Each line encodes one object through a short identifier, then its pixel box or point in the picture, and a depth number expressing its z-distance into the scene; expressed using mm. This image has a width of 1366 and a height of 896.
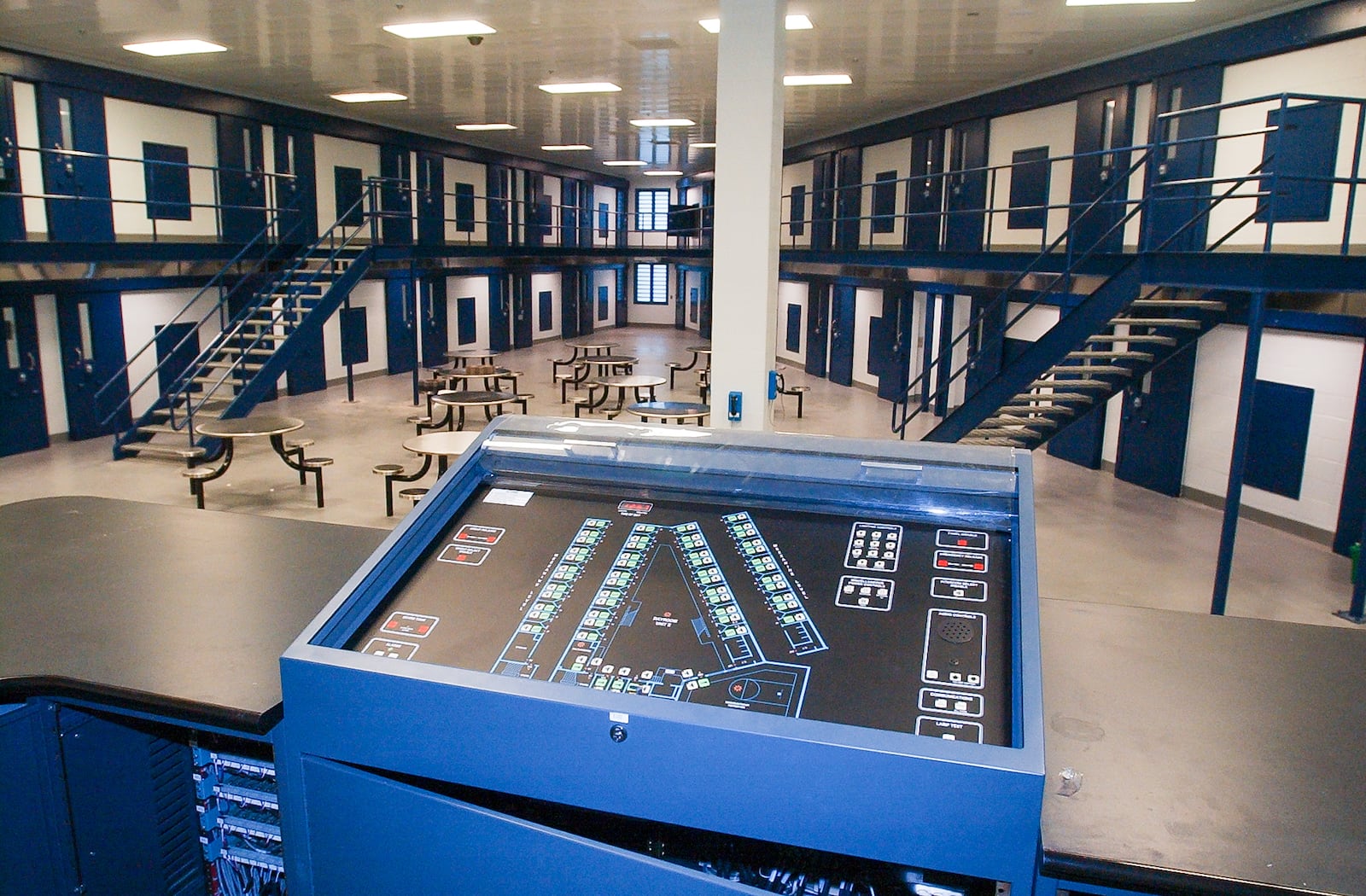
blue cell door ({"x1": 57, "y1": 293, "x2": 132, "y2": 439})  12055
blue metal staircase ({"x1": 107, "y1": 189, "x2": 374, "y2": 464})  11243
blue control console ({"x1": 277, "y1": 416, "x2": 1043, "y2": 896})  1561
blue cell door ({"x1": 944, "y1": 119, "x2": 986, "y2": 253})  13750
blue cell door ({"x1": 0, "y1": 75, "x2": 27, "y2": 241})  10766
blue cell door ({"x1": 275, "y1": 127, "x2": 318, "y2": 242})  15344
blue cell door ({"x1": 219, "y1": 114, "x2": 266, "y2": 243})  14172
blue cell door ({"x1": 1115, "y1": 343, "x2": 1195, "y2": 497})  10203
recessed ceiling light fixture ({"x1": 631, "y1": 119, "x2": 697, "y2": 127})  16594
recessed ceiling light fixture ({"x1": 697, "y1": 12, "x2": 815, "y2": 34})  8953
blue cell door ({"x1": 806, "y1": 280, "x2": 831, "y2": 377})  19938
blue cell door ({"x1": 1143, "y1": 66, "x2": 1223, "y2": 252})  9531
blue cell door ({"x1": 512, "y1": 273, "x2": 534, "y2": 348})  24344
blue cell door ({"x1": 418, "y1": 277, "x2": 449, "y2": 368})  20266
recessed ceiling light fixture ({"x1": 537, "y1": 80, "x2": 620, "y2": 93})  13188
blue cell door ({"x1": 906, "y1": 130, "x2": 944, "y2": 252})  14859
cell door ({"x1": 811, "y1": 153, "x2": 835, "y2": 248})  19016
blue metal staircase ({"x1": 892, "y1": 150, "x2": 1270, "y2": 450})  7277
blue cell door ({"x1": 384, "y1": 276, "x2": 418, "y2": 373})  18594
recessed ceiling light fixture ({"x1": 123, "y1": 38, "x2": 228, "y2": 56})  10812
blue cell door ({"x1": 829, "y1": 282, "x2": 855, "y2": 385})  18625
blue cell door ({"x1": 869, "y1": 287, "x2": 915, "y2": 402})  15891
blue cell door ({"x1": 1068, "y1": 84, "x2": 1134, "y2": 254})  10562
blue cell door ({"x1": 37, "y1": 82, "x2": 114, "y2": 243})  11453
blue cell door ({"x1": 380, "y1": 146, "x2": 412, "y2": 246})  18422
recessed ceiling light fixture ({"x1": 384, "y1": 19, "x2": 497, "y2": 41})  9594
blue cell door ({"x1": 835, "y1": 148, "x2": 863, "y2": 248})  17859
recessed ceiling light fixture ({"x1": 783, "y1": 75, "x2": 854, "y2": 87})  12172
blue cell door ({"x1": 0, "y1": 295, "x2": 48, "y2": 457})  11156
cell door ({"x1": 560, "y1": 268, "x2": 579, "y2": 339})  27531
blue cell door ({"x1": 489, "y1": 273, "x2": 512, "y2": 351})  23234
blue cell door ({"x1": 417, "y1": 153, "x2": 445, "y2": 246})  19828
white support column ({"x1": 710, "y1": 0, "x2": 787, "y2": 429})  5652
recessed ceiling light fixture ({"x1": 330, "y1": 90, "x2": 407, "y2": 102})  14445
